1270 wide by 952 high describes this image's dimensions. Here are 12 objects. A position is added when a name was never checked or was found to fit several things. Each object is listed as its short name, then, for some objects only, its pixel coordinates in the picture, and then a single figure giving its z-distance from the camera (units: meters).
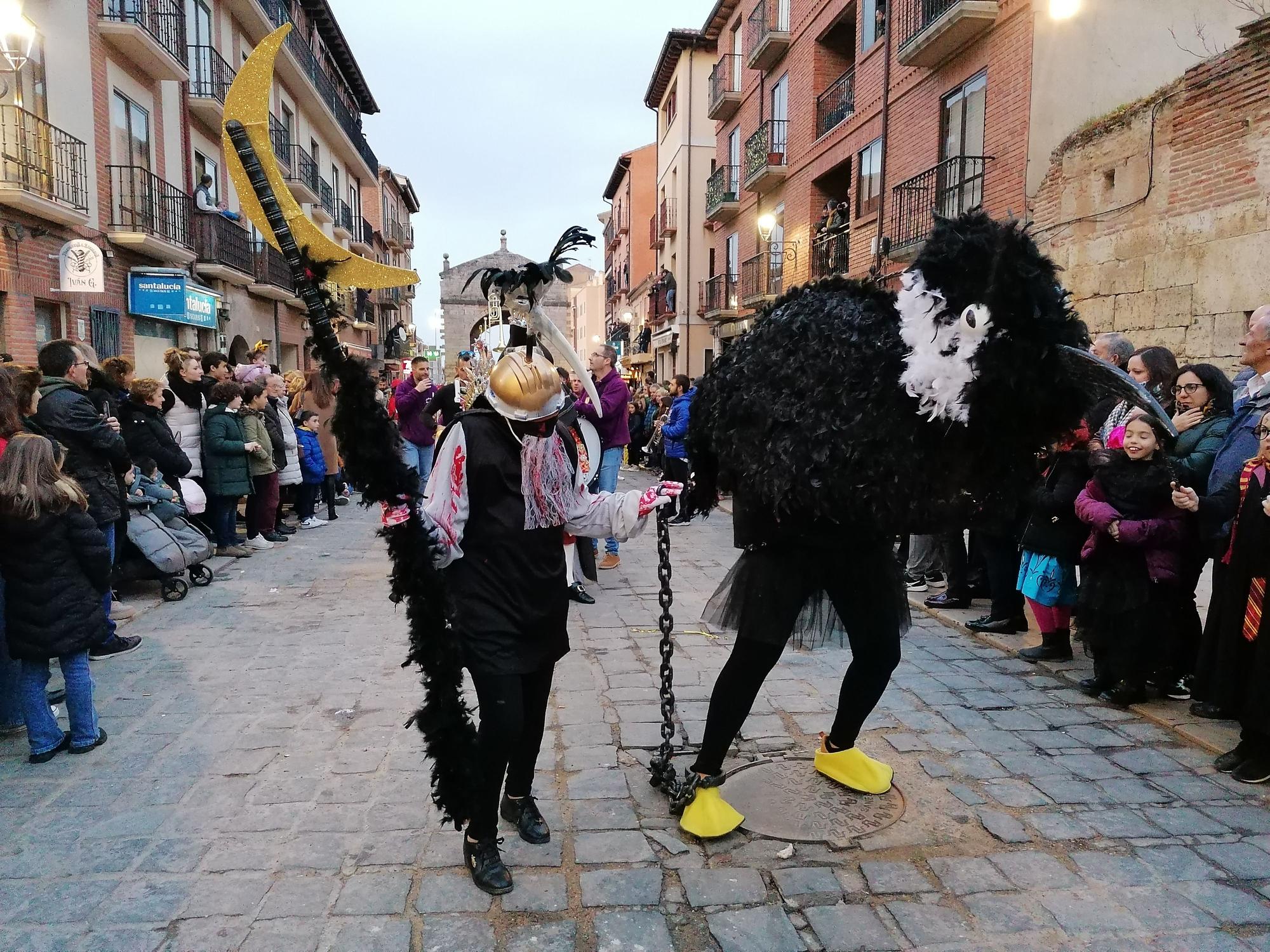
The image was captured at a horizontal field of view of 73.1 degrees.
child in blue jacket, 10.41
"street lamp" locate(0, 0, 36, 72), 8.70
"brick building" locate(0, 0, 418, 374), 11.58
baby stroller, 6.50
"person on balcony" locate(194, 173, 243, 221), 16.72
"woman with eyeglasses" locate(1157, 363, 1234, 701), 4.39
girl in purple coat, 4.34
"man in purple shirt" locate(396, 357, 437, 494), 9.70
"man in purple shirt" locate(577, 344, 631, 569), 7.17
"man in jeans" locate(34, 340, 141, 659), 5.29
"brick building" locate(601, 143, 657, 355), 42.69
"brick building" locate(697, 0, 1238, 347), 10.66
